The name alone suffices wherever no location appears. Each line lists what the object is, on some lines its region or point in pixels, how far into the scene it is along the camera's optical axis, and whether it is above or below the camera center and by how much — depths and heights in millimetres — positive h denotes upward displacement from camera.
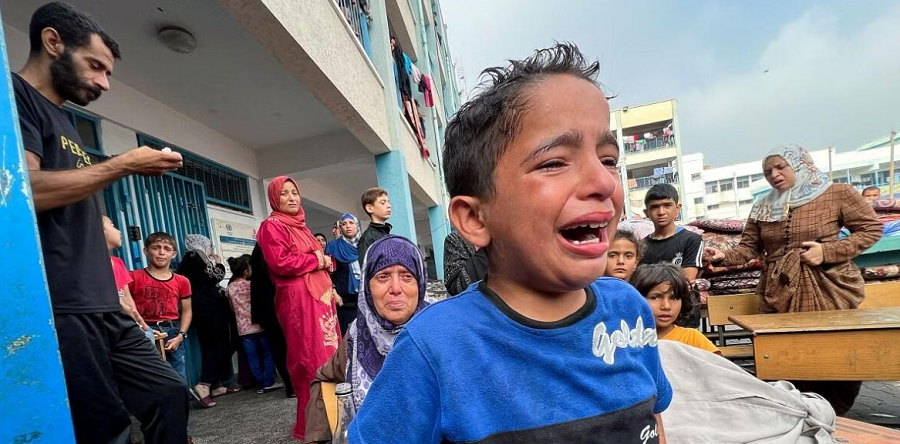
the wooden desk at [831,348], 2068 -950
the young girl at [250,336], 4250 -1049
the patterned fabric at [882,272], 4352 -1207
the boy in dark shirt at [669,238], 2988 -414
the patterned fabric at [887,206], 5091 -596
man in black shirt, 1459 +85
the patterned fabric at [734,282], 4031 -1042
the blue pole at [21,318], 1081 -148
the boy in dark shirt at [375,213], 3766 +62
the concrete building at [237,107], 3414 +1540
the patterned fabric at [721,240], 4633 -709
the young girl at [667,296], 2131 -599
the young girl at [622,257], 2529 -417
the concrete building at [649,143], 32469 +3502
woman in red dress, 2830 -472
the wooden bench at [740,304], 3217 -1090
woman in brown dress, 2613 -492
